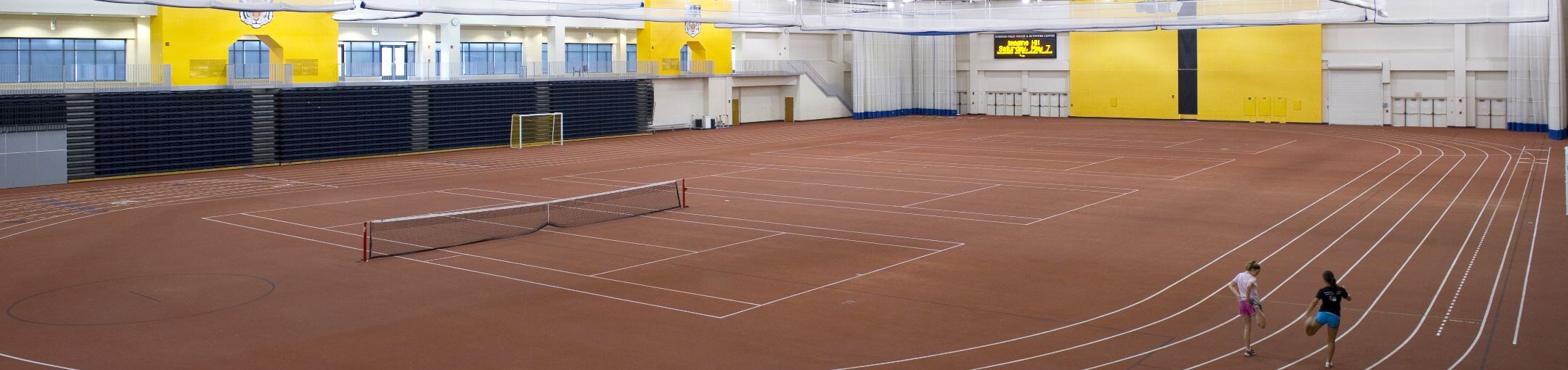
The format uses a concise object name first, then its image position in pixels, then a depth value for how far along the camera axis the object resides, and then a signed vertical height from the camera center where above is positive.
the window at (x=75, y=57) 37.20 +3.61
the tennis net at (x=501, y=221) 21.84 -1.17
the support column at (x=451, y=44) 46.81 +4.59
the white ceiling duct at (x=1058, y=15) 34.84 +4.91
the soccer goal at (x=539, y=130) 47.25 +1.27
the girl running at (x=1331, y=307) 12.63 -1.56
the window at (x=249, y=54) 48.72 +4.41
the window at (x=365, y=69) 43.88 +3.46
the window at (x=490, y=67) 47.72 +3.74
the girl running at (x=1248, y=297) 13.28 -1.53
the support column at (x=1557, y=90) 44.38 +2.43
